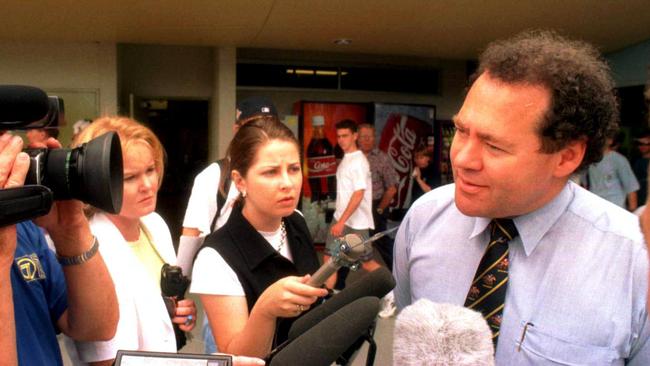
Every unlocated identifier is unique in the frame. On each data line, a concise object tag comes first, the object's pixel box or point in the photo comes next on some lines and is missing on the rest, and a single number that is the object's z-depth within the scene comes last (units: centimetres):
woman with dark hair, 131
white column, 717
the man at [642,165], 573
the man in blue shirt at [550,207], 112
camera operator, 116
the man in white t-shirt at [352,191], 480
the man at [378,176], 574
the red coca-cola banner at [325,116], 785
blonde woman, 146
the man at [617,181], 565
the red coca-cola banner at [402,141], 818
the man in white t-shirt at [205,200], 273
